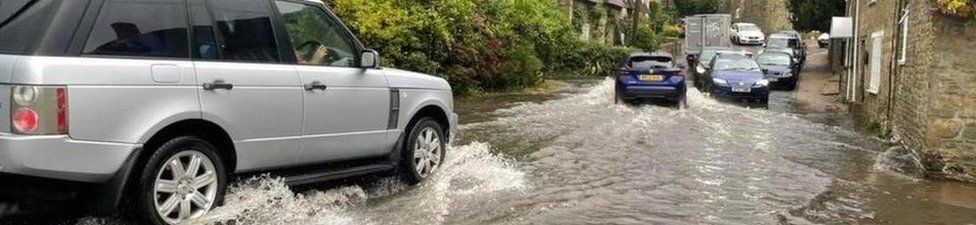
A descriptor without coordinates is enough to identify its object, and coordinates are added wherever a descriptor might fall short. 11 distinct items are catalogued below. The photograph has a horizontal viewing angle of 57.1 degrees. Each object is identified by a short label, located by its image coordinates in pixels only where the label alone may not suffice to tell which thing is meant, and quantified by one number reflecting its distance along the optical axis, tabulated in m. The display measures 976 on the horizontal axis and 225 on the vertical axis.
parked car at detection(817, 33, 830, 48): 53.13
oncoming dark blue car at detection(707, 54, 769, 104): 20.92
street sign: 22.69
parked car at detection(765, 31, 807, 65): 37.37
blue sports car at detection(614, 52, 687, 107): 19.16
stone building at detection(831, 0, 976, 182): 10.19
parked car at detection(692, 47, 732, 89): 24.66
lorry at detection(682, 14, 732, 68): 42.72
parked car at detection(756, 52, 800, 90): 28.22
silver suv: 4.66
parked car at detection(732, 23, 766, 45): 53.25
